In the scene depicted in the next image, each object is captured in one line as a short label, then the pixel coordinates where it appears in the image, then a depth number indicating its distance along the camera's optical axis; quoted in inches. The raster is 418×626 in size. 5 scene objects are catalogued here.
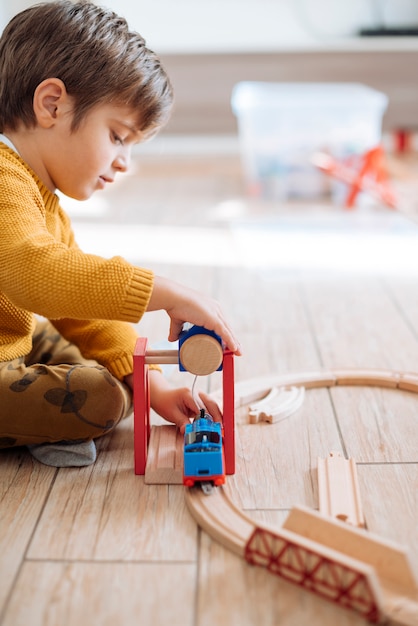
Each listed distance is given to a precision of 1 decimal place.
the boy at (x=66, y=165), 34.3
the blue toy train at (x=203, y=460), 33.1
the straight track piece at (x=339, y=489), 31.8
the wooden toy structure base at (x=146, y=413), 33.9
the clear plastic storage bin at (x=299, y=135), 97.1
